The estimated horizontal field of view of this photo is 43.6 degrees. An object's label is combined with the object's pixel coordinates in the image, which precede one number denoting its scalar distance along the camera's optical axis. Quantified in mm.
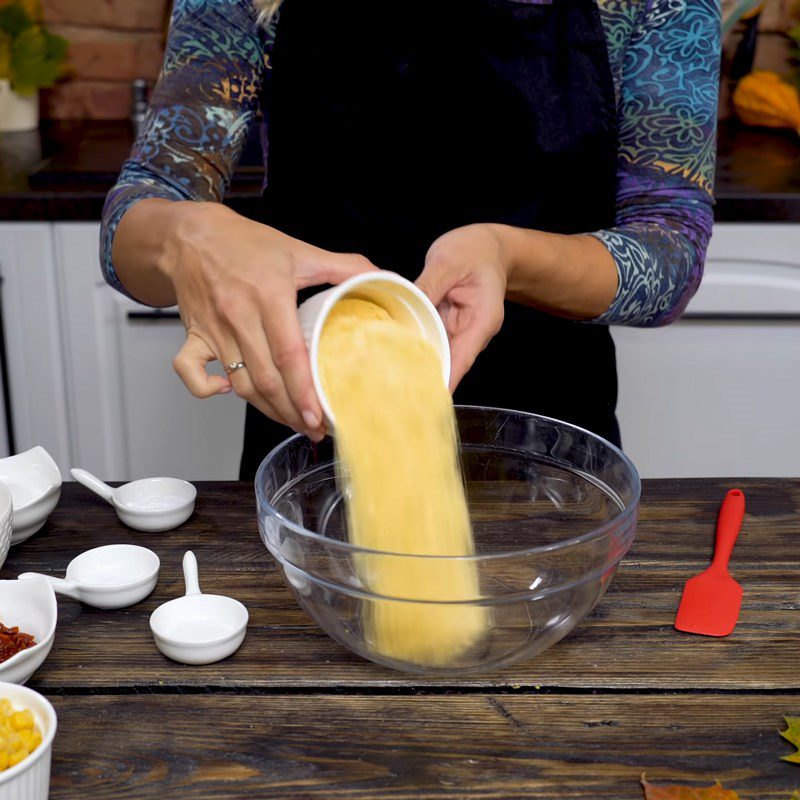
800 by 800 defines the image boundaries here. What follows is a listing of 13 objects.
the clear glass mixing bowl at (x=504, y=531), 823
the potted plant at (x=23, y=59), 2275
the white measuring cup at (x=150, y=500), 1085
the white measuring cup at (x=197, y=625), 863
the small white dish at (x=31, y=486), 1054
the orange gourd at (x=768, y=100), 2354
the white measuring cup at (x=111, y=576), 935
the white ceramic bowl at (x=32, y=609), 847
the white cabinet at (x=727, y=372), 1968
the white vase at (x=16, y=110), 2336
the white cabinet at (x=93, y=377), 1944
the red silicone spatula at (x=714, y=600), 922
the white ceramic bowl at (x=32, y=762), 652
